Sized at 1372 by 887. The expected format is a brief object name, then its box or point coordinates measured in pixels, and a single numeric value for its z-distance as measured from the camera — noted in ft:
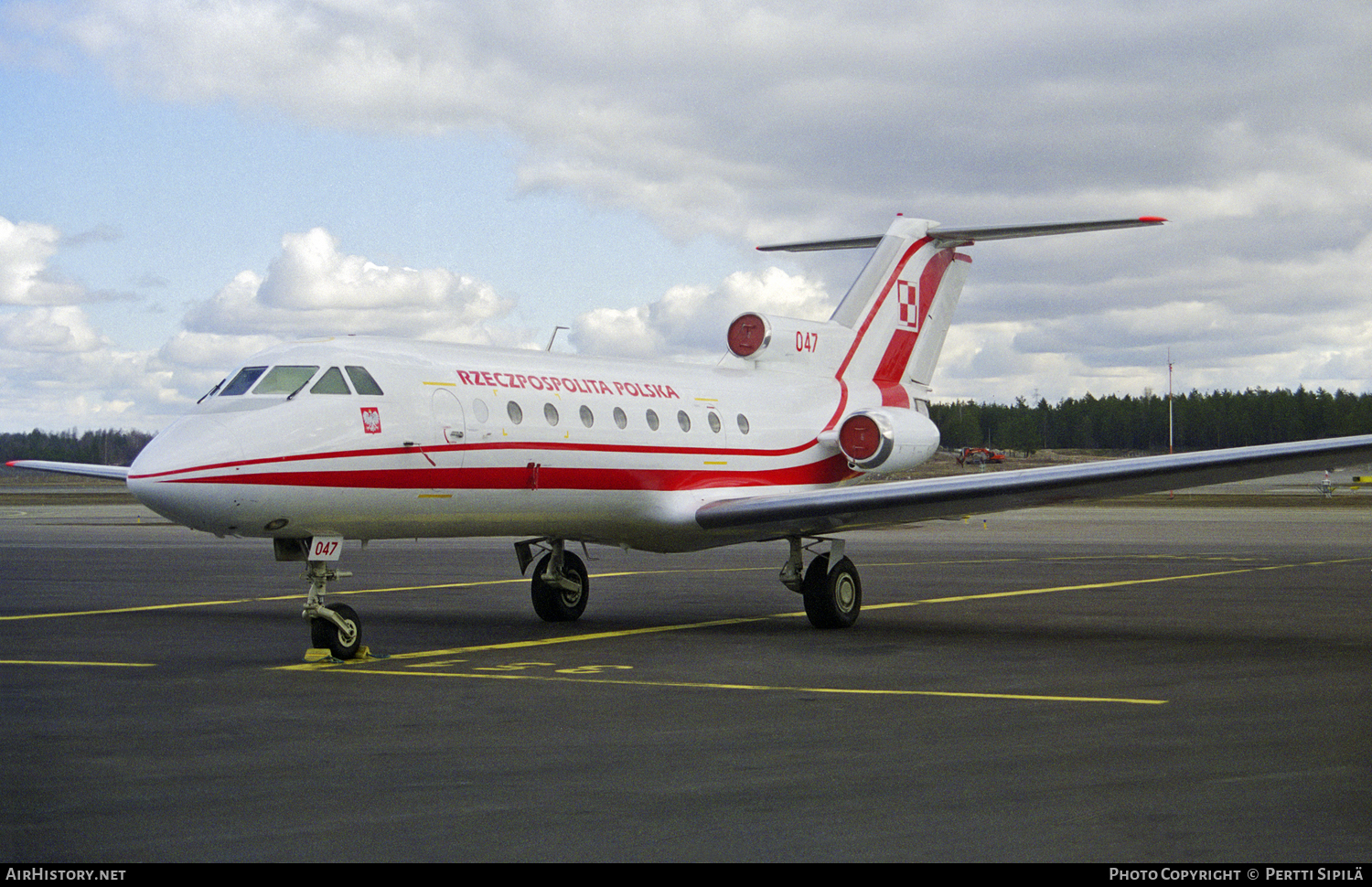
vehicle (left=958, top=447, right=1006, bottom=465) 410.31
